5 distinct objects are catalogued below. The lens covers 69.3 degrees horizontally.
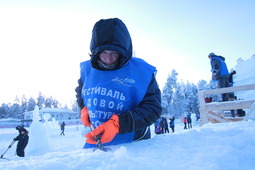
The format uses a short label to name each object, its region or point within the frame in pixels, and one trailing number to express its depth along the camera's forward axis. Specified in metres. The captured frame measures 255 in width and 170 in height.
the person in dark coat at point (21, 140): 9.03
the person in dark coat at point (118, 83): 1.75
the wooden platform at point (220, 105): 4.92
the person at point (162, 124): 16.37
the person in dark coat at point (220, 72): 5.89
